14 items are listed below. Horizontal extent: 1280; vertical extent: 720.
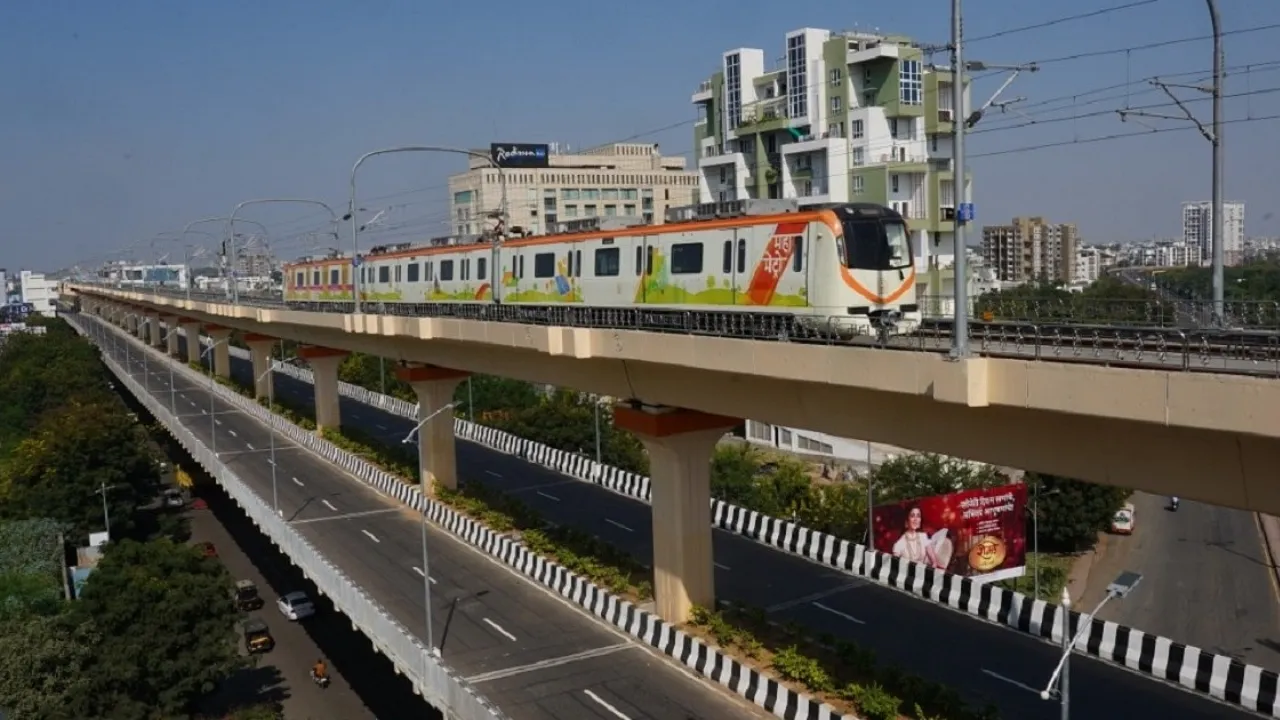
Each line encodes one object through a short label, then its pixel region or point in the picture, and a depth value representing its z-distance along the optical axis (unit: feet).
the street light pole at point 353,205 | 108.06
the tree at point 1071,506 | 143.23
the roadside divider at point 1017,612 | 62.80
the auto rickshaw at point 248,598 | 132.67
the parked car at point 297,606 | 127.54
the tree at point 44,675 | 89.35
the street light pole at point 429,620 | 75.05
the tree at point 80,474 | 157.38
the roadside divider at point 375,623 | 67.62
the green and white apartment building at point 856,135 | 174.60
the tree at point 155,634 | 92.17
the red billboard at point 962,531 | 107.24
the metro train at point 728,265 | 67.46
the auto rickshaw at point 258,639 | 118.21
